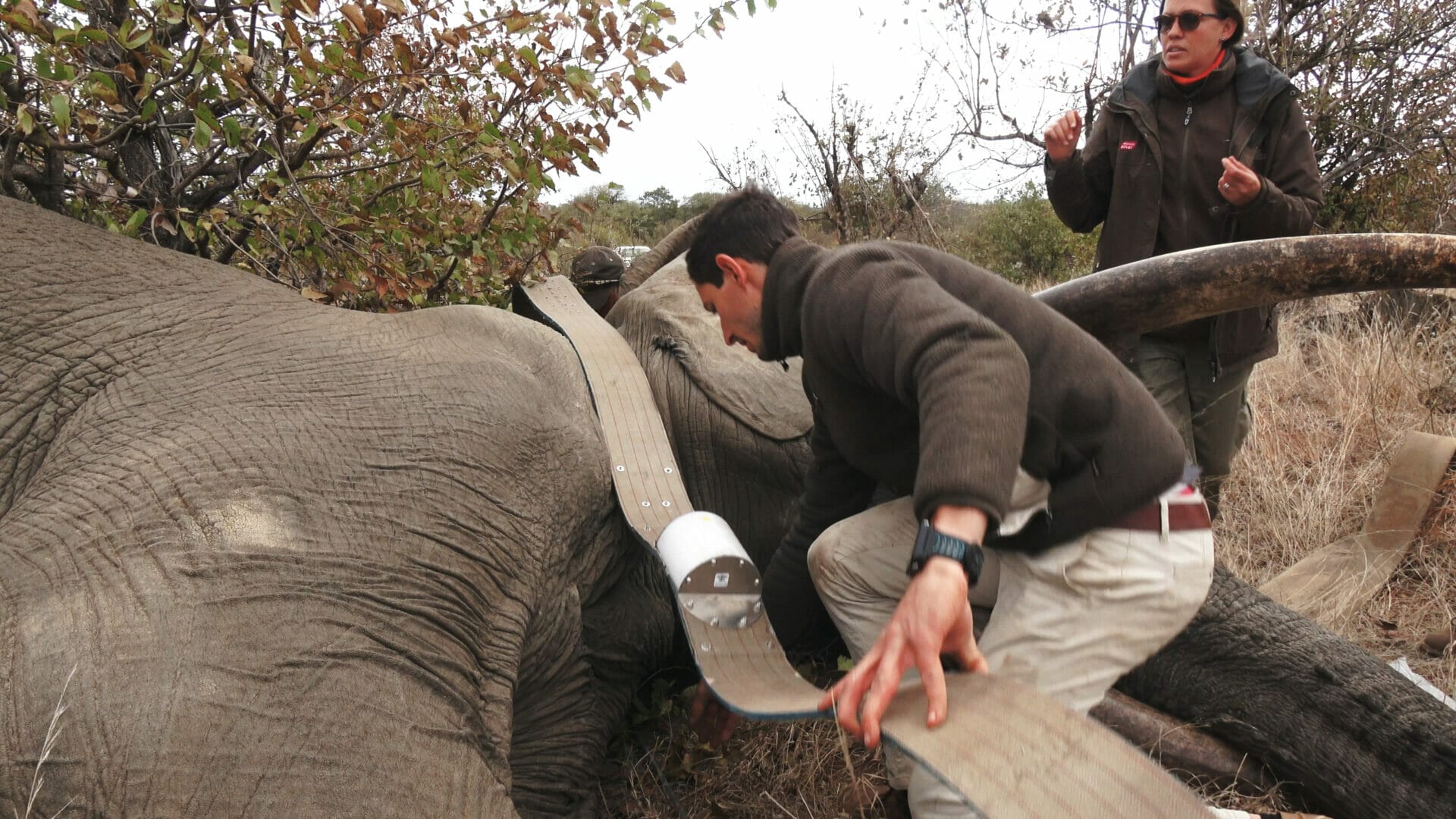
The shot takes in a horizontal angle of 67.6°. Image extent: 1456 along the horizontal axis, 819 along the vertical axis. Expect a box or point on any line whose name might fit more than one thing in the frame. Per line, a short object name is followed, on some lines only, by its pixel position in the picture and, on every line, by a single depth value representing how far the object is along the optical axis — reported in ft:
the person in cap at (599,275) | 13.21
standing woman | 11.69
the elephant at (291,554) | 5.39
